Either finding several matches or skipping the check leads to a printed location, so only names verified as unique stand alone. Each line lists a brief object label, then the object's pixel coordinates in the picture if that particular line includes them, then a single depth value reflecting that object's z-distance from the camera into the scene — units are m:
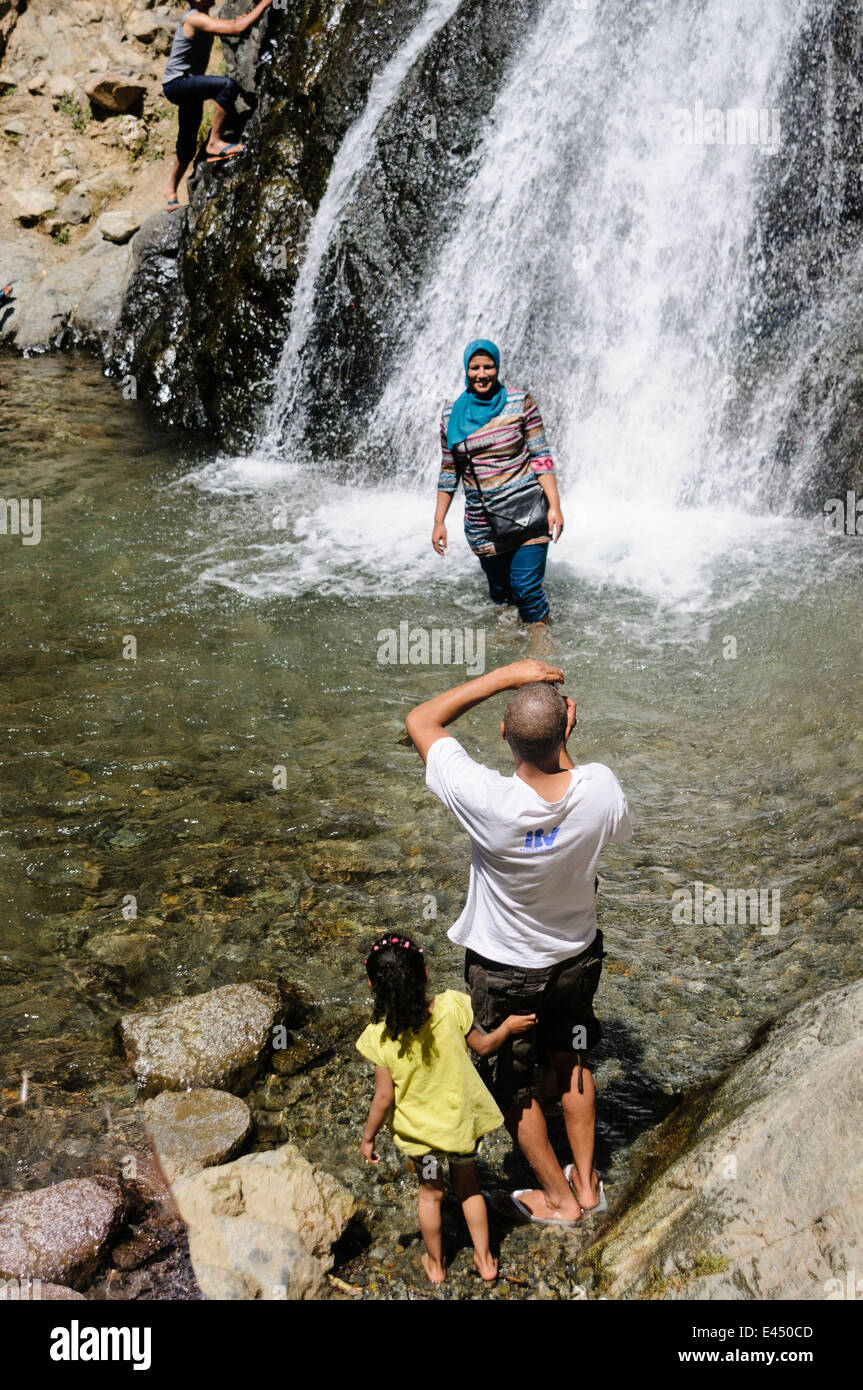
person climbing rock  12.27
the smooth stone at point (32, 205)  16.31
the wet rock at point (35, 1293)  3.13
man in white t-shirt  2.97
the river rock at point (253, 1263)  3.14
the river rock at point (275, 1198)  3.29
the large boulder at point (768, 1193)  2.69
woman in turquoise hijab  6.34
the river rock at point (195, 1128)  3.68
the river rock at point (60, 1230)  3.27
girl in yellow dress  3.05
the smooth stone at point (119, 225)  15.43
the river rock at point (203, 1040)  4.04
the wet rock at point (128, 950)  4.67
